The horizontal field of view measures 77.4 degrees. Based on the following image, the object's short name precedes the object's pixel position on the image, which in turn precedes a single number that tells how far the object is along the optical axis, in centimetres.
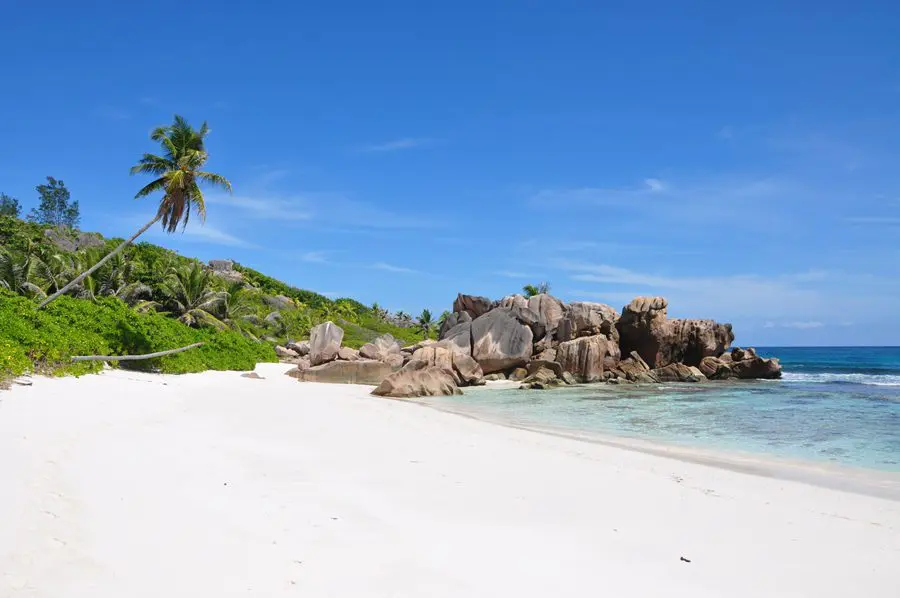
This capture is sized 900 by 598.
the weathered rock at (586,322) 4316
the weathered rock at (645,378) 4028
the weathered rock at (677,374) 4256
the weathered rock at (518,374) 3903
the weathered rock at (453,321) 4497
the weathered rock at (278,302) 6898
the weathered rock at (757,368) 4559
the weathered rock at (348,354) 3381
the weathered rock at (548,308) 4547
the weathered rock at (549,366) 3828
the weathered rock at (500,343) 3953
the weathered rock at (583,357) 3912
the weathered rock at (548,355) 4003
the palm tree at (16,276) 3359
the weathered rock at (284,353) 4567
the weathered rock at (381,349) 3572
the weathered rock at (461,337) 3938
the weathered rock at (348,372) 3047
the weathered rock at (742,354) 4794
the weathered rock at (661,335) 4384
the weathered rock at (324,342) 3319
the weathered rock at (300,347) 4603
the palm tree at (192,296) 4172
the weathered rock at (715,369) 4503
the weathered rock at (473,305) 4669
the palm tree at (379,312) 8888
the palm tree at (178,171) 2458
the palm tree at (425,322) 7531
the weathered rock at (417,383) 2505
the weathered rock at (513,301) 4597
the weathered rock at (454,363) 3341
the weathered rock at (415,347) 3986
